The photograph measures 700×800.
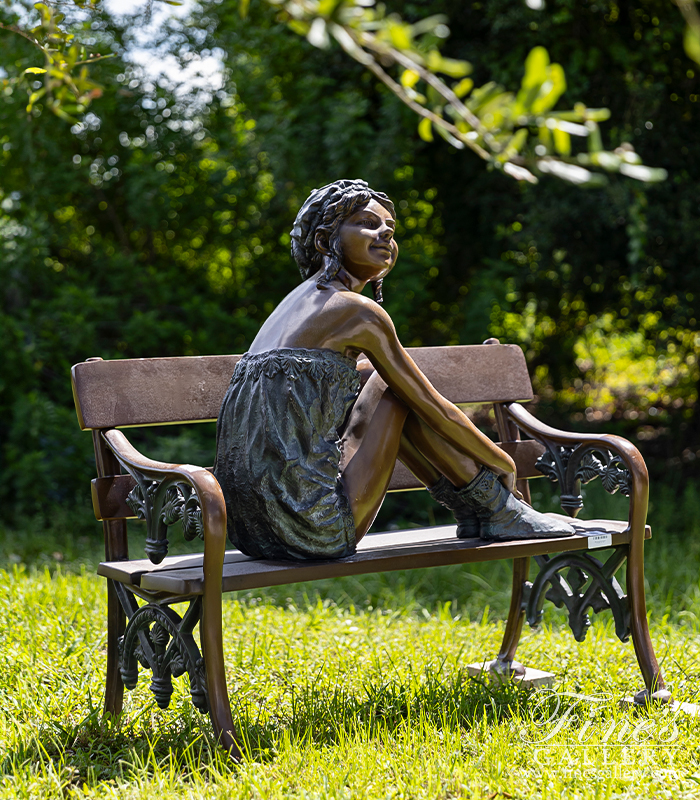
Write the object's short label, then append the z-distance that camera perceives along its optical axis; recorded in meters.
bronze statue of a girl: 2.71
